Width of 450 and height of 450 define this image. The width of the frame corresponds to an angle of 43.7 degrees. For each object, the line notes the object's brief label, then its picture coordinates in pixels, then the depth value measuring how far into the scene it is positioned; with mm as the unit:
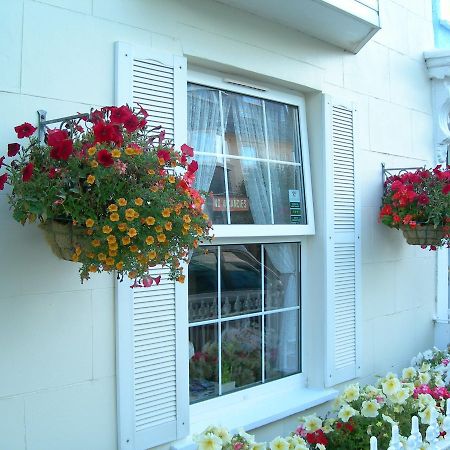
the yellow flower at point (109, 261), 1892
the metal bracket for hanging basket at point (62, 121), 2092
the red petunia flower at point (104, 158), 1868
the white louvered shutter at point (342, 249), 3545
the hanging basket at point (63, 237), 1936
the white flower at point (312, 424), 2783
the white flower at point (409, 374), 3395
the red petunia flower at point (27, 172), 1891
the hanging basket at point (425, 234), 3594
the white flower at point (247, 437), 2414
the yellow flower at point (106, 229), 1847
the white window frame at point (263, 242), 2992
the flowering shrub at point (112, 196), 1880
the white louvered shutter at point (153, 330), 2500
